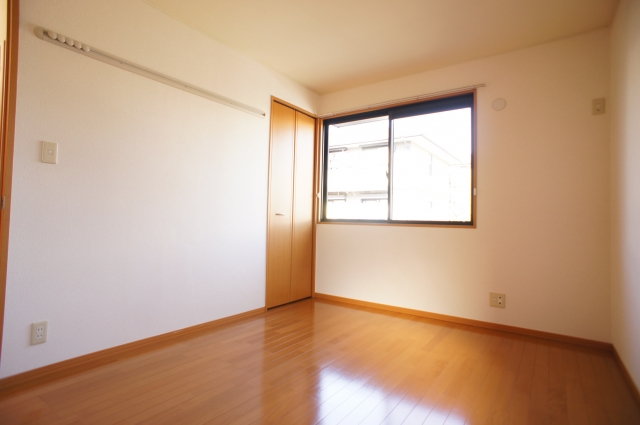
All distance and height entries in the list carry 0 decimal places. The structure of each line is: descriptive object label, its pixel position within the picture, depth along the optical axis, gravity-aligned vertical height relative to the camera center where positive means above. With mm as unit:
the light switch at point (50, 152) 2023 +362
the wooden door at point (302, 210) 4074 +102
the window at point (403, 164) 3465 +640
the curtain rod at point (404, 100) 3362 +1327
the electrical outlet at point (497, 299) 3088 -708
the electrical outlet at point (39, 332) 1977 -707
